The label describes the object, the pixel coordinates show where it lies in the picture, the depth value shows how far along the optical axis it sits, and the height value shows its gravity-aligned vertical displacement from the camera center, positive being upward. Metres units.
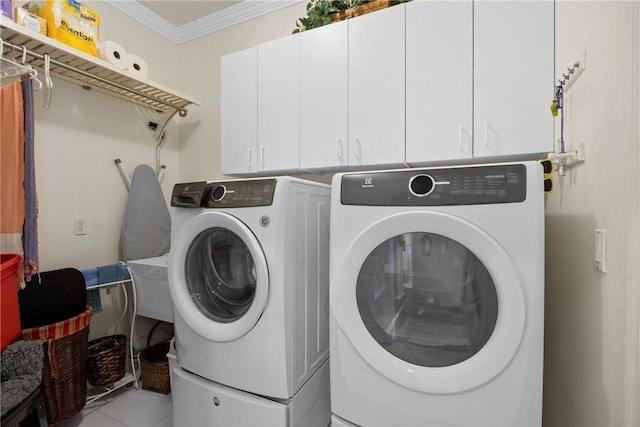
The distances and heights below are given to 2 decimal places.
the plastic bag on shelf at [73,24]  1.61 +1.05
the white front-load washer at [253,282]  1.15 -0.31
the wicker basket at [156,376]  1.94 -1.08
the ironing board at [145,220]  2.15 -0.07
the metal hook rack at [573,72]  0.97 +0.48
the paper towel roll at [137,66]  1.97 +0.97
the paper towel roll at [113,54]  1.81 +0.97
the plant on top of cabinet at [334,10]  1.64 +1.14
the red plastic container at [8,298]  1.15 -0.35
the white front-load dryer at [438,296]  0.87 -0.28
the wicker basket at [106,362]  1.83 -0.93
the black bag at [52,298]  1.49 -0.45
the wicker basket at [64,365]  1.48 -0.79
